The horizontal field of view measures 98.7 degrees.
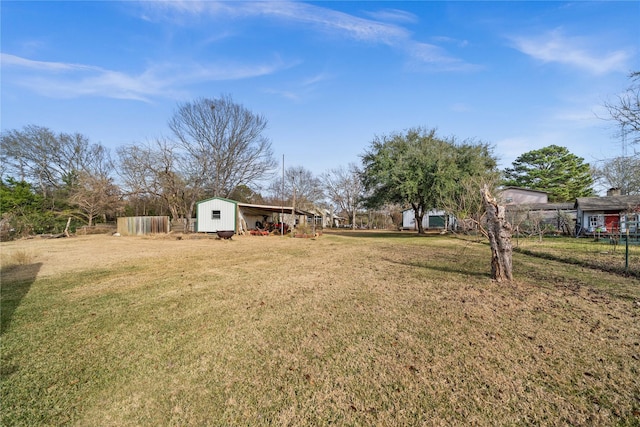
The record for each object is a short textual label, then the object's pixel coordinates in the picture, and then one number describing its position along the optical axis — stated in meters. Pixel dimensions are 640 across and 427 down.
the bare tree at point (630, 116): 9.86
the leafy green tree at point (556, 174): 33.94
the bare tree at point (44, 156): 27.68
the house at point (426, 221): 36.59
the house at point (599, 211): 21.17
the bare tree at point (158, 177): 24.90
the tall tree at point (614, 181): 25.22
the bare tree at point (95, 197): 23.55
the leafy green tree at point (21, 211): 18.61
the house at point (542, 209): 18.61
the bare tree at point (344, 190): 41.94
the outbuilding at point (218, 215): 23.11
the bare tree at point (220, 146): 29.72
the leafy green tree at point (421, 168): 20.02
